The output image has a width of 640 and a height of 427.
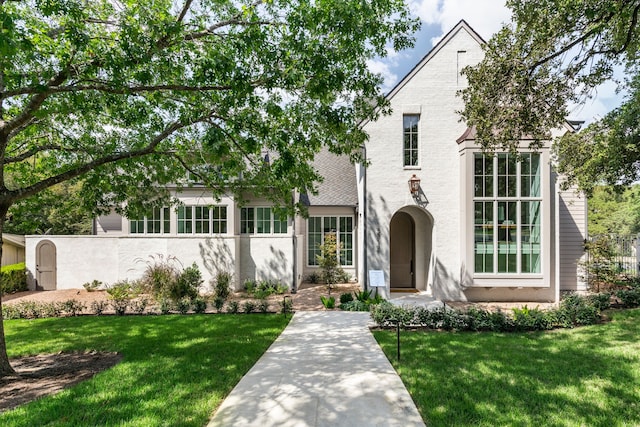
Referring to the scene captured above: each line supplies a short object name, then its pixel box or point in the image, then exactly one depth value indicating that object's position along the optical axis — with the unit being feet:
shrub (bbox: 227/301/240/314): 32.35
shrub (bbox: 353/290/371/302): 34.71
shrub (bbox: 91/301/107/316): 32.49
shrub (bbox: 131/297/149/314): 32.94
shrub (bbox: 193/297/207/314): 32.81
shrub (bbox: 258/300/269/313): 32.37
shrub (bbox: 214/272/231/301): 40.63
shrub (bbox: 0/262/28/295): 43.39
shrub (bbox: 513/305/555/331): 26.32
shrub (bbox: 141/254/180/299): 38.27
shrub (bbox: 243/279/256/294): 42.80
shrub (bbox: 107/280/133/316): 36.07
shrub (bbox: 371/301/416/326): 27.17
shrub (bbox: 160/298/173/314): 32.40
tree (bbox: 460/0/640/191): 19.43
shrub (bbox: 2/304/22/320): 32.01
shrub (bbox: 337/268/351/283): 48.04
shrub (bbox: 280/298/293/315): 31.27
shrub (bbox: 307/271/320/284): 49.90
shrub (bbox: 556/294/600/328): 26.78
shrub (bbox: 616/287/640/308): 31.50
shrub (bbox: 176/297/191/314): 32.45
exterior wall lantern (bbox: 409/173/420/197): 37.66
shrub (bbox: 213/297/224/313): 32.86
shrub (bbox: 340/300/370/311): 32.86
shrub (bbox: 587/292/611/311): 30.01
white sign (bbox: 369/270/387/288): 26.12
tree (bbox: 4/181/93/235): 23.97
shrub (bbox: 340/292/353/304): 34.18
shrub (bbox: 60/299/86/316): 32.89
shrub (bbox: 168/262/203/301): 37.93
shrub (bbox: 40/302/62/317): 32.65
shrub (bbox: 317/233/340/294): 42.60
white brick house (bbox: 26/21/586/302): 36.01
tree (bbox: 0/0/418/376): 16.47
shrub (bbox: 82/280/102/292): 44.98
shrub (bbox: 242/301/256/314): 32.17
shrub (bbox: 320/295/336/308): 33.60
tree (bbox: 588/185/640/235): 128.98
